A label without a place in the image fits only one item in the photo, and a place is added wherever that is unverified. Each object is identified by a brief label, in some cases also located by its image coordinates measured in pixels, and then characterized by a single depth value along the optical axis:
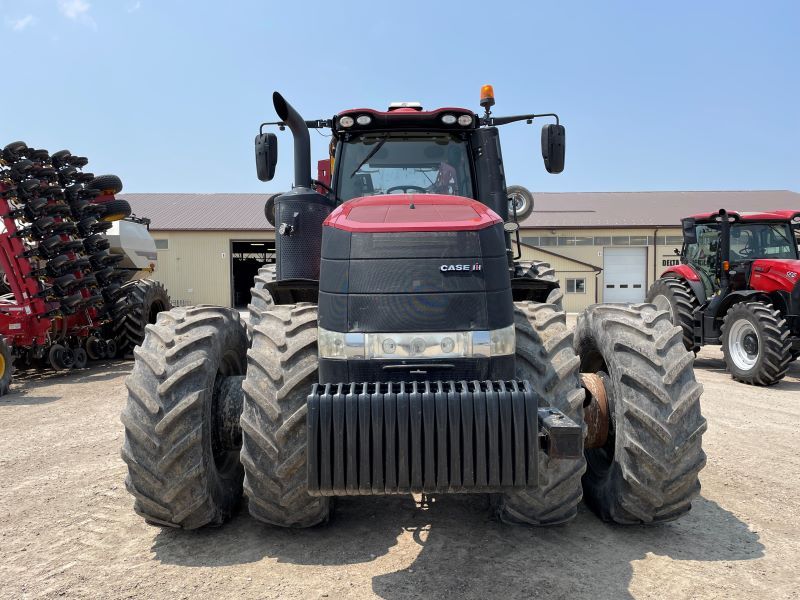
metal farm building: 28.89
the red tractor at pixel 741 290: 8.76
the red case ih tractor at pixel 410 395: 2.77
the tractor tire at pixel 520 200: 5.43
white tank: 12.56
